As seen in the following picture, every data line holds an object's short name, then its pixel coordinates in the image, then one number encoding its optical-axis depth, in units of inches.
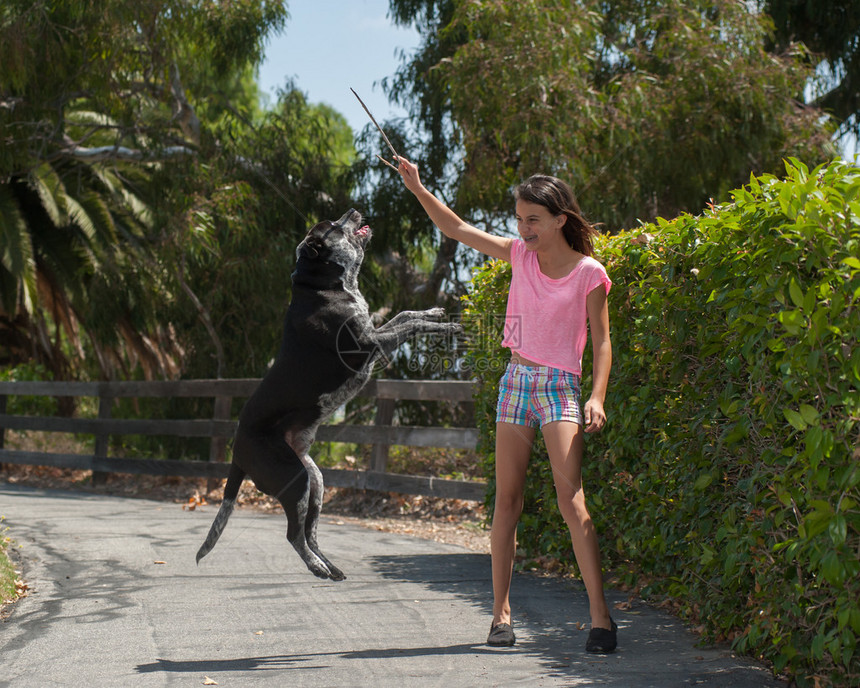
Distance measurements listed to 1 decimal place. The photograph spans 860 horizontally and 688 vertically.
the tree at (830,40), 590.9
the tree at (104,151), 488.1
